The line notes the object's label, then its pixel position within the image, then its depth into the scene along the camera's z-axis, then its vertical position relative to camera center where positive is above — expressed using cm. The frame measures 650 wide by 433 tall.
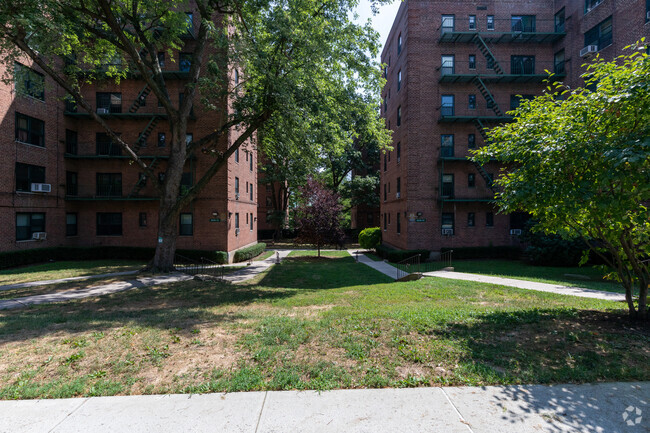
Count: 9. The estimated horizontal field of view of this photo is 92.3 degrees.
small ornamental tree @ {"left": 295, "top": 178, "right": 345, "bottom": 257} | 2420 -10
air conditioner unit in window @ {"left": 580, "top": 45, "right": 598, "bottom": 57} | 1819 +1000
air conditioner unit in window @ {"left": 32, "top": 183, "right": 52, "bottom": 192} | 1796 +198
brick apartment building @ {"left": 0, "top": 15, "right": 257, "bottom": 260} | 1881 +302
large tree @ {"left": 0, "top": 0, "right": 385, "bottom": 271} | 1117 +673
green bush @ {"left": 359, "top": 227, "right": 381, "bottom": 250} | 2903 -163
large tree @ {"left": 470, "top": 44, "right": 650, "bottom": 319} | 490 +95
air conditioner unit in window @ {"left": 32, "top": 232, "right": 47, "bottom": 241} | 1831 -87
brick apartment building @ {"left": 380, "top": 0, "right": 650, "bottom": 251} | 2102 +899
